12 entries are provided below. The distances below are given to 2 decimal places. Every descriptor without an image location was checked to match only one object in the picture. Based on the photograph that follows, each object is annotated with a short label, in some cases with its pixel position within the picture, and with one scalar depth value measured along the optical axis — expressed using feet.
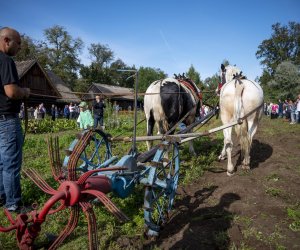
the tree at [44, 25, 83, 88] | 191.21
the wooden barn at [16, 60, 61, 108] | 97.09
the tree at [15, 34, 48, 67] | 153.96
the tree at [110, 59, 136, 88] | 255.68
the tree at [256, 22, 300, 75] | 183.21
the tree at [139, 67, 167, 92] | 270.46
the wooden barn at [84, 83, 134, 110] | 165.06
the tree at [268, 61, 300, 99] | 130.11
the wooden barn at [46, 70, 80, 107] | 127.75
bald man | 11.58
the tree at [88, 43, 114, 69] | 257.75
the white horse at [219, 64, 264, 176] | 19.38
